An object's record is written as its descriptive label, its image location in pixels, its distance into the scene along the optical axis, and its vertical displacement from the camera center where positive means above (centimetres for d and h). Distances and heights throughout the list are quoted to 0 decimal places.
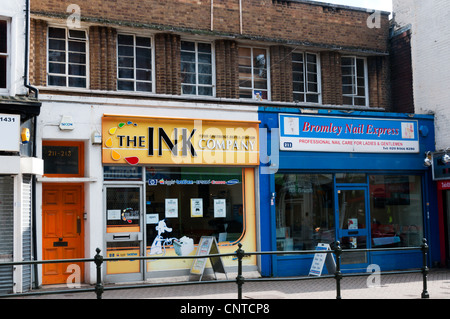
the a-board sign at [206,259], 1316 -130
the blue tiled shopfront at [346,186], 1418 +35
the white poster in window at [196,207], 1354 -9
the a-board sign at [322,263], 1371 -151
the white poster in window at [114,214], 1281 -19
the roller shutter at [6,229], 1146 -42
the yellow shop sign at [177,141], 1285 +147
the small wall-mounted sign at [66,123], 1238 +181
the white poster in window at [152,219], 1312 -33
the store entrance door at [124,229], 1272 -55
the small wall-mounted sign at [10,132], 1129 +150
